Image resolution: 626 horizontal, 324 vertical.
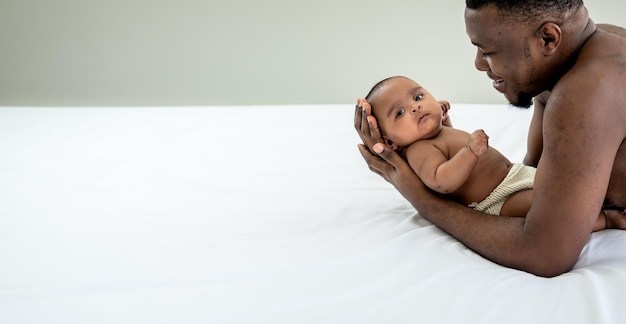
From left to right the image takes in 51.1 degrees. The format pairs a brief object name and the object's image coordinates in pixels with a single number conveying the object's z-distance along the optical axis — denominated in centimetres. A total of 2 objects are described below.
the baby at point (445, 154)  147
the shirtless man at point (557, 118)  116
